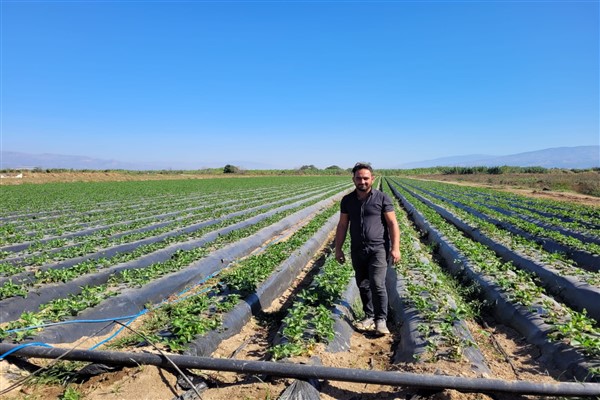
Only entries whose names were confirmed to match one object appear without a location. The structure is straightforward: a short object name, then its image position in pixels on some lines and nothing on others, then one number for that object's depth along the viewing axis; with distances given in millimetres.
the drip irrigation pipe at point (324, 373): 2902
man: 4773
